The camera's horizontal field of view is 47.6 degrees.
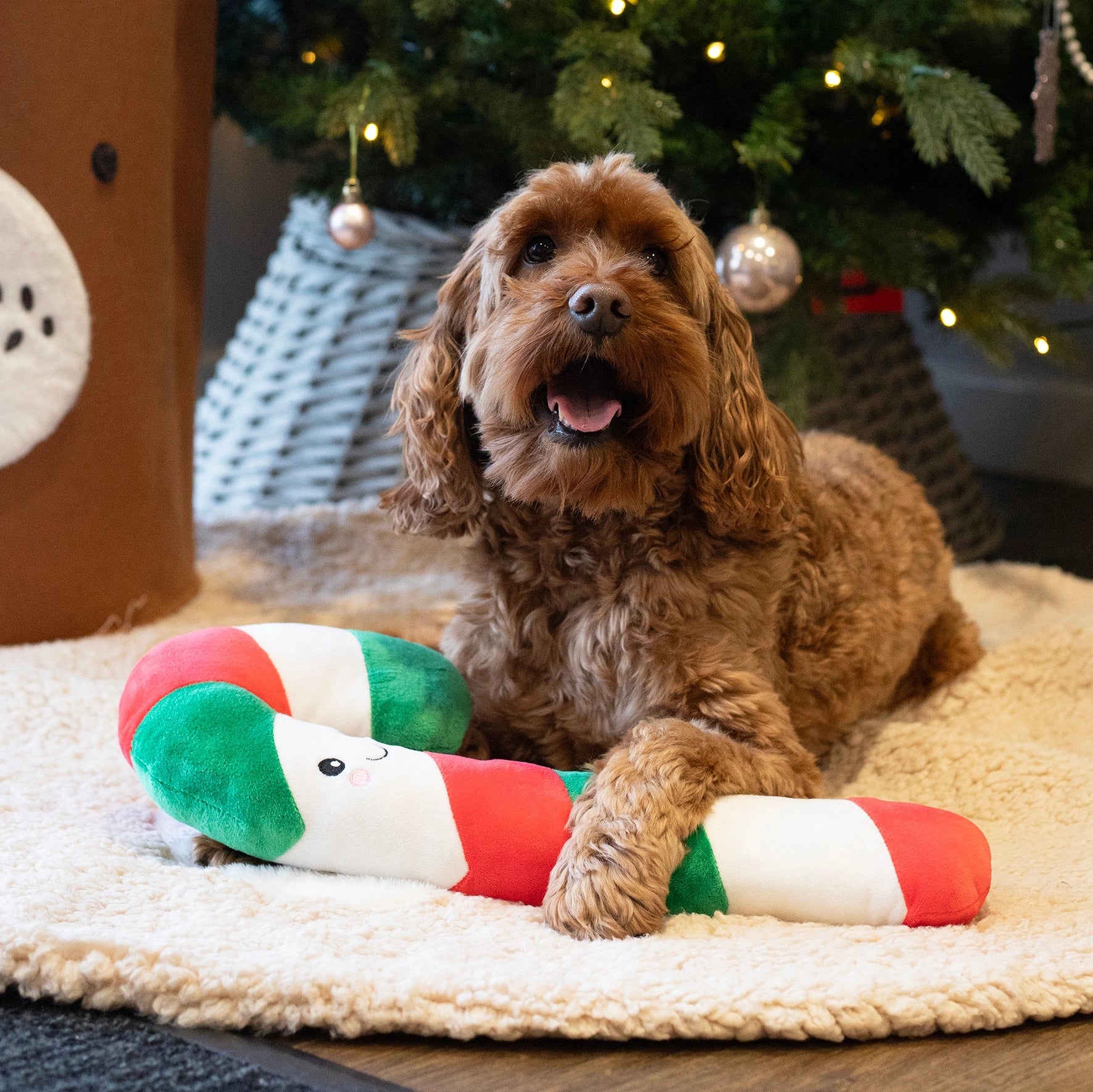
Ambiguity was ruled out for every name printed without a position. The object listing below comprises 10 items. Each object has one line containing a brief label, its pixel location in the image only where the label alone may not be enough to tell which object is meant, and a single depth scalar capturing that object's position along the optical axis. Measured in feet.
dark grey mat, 3.51
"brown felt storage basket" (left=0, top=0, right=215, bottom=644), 6.84
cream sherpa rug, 3.81
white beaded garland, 7.53
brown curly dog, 5.06
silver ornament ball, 7.66
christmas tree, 7.35
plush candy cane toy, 4.50
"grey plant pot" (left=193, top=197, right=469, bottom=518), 9.56
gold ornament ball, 8.12
